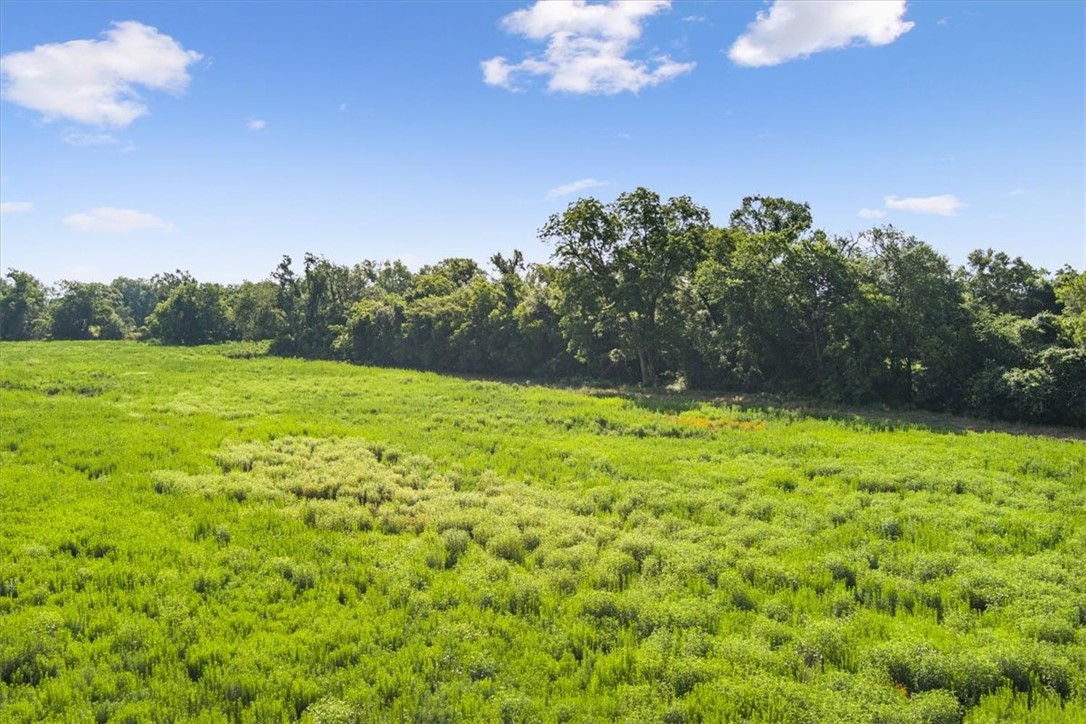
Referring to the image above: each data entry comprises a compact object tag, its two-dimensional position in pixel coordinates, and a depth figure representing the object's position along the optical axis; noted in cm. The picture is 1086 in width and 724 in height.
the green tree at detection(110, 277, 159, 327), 15800
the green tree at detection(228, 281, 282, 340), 9244
